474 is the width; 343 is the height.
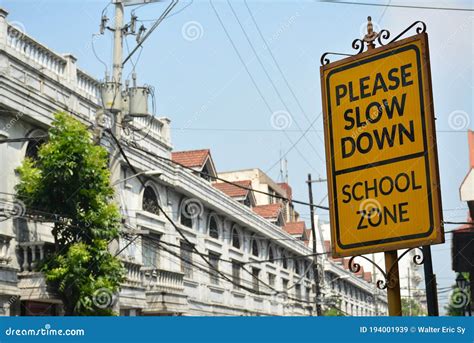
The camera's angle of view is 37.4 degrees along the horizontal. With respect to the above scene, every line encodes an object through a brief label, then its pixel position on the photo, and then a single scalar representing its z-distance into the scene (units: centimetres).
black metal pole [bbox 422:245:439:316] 1441
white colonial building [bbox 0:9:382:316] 1714
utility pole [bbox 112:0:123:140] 1458
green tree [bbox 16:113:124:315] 1576
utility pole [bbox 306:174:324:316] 3391
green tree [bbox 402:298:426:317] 8384
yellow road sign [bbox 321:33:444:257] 492
